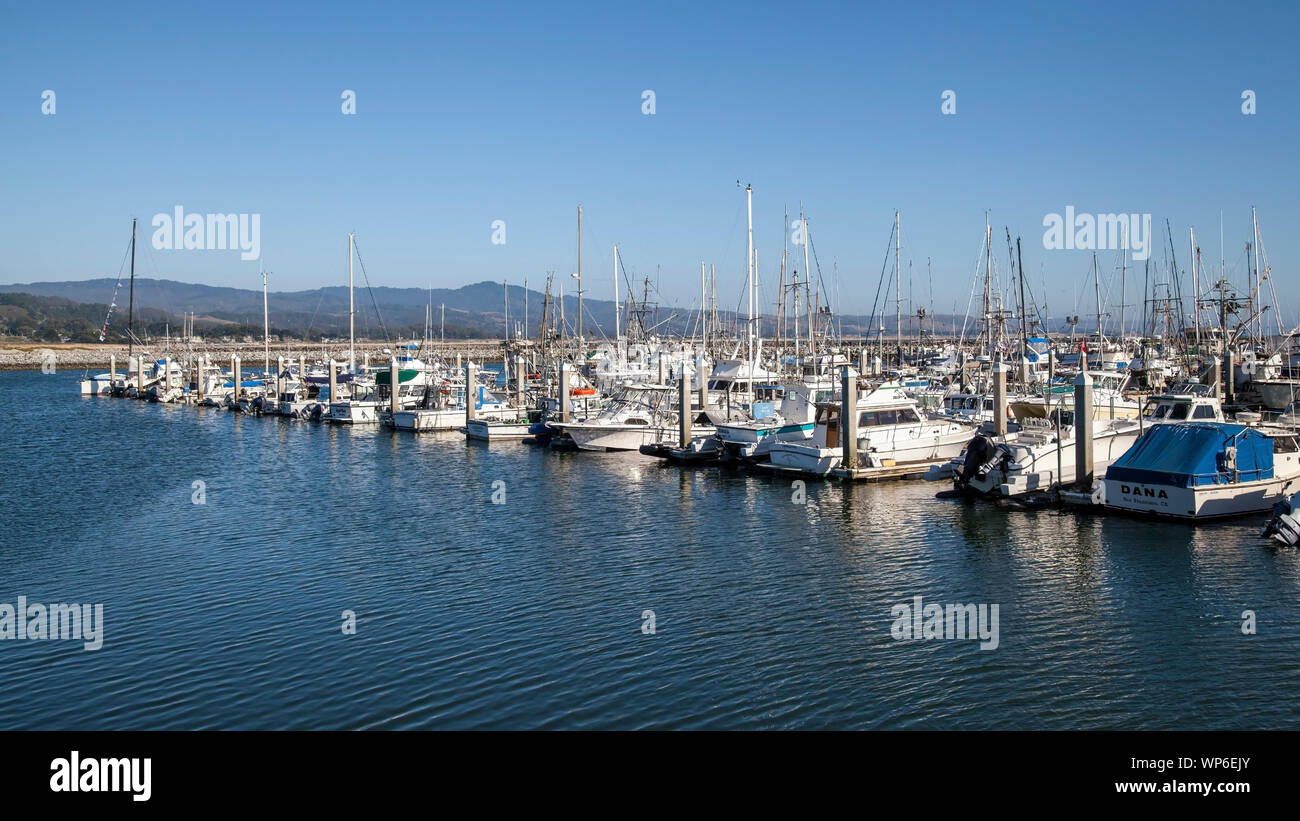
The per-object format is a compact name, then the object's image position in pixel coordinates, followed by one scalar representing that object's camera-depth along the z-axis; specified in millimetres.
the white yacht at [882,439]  32844
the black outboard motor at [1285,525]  21000
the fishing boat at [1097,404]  35906
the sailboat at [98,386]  89312
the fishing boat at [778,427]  36156
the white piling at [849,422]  31359
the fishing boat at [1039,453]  27719
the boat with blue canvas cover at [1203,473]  23672
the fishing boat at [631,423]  42969
